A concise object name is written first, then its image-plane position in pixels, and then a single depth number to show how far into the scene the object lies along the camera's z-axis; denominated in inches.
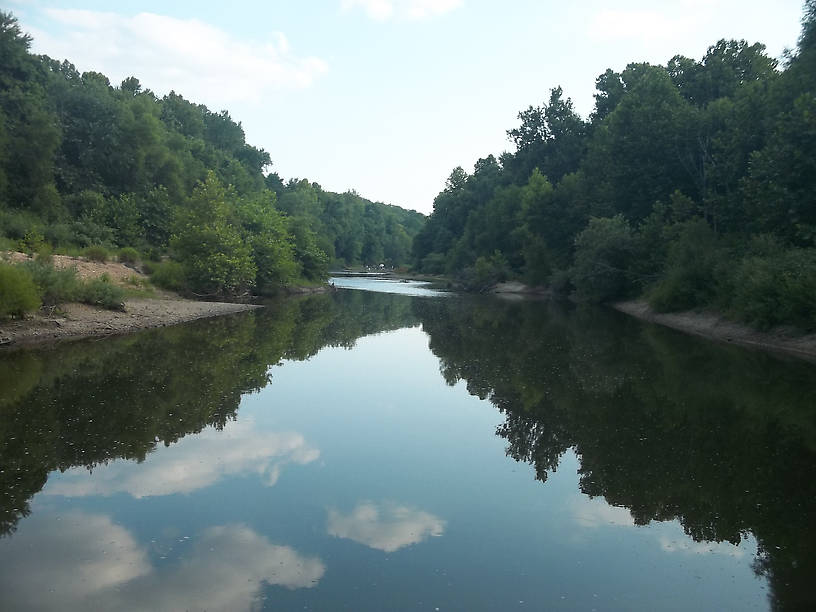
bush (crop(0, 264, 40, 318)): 837.2
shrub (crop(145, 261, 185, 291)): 1611.7
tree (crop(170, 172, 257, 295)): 1740.9
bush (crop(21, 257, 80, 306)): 938.9
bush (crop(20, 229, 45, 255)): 1300.4
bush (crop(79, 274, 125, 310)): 1065.9
